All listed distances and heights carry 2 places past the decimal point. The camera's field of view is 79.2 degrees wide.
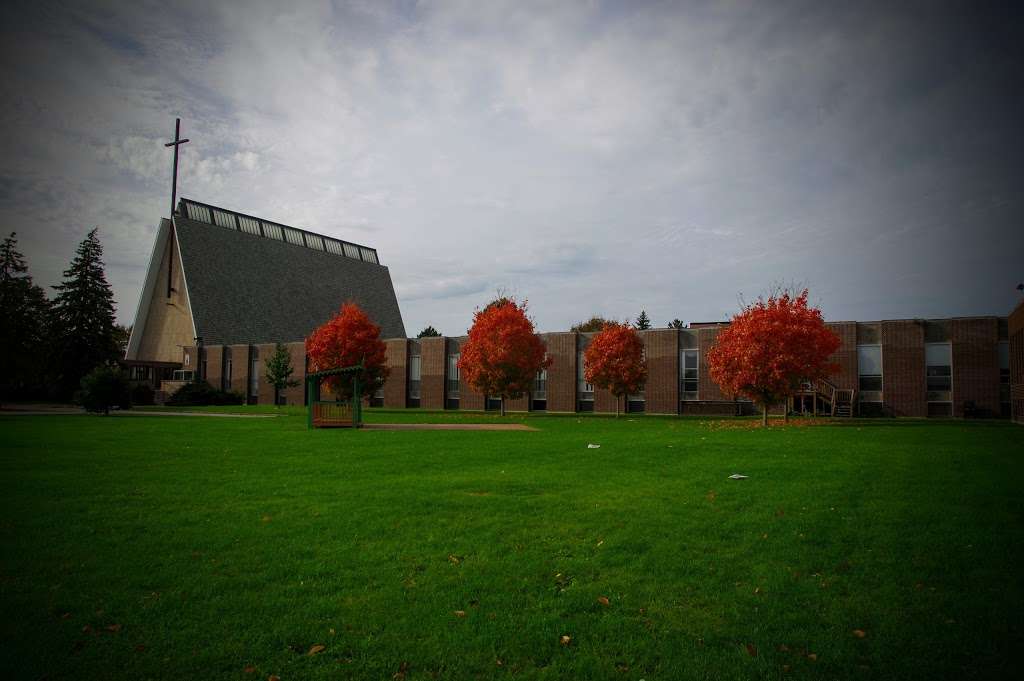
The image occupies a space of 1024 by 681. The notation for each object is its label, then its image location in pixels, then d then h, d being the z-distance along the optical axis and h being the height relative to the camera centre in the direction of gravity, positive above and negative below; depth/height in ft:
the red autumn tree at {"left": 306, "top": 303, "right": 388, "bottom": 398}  133.08 +6.30
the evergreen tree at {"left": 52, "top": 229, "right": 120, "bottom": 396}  199.52 +18.04
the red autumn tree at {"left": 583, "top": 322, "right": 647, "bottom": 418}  119.65 +3.10
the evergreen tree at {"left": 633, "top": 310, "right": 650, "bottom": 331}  362.23 +34.59
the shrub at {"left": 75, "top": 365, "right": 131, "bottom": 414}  109.81 -2.62
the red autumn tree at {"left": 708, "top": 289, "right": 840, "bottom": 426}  87.40 +4.25
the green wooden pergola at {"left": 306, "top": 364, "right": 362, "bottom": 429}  84.26 -5.22
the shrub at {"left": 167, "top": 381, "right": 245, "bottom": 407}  178.60 -5.90
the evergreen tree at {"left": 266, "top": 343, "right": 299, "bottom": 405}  174.70 +2.12
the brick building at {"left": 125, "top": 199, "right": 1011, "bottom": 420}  125.08 +8.73
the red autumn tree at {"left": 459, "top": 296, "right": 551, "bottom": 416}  120.06 +4.85
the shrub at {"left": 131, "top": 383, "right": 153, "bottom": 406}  187.93 -5.79
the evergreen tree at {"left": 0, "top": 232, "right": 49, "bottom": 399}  129.39 +11.87
